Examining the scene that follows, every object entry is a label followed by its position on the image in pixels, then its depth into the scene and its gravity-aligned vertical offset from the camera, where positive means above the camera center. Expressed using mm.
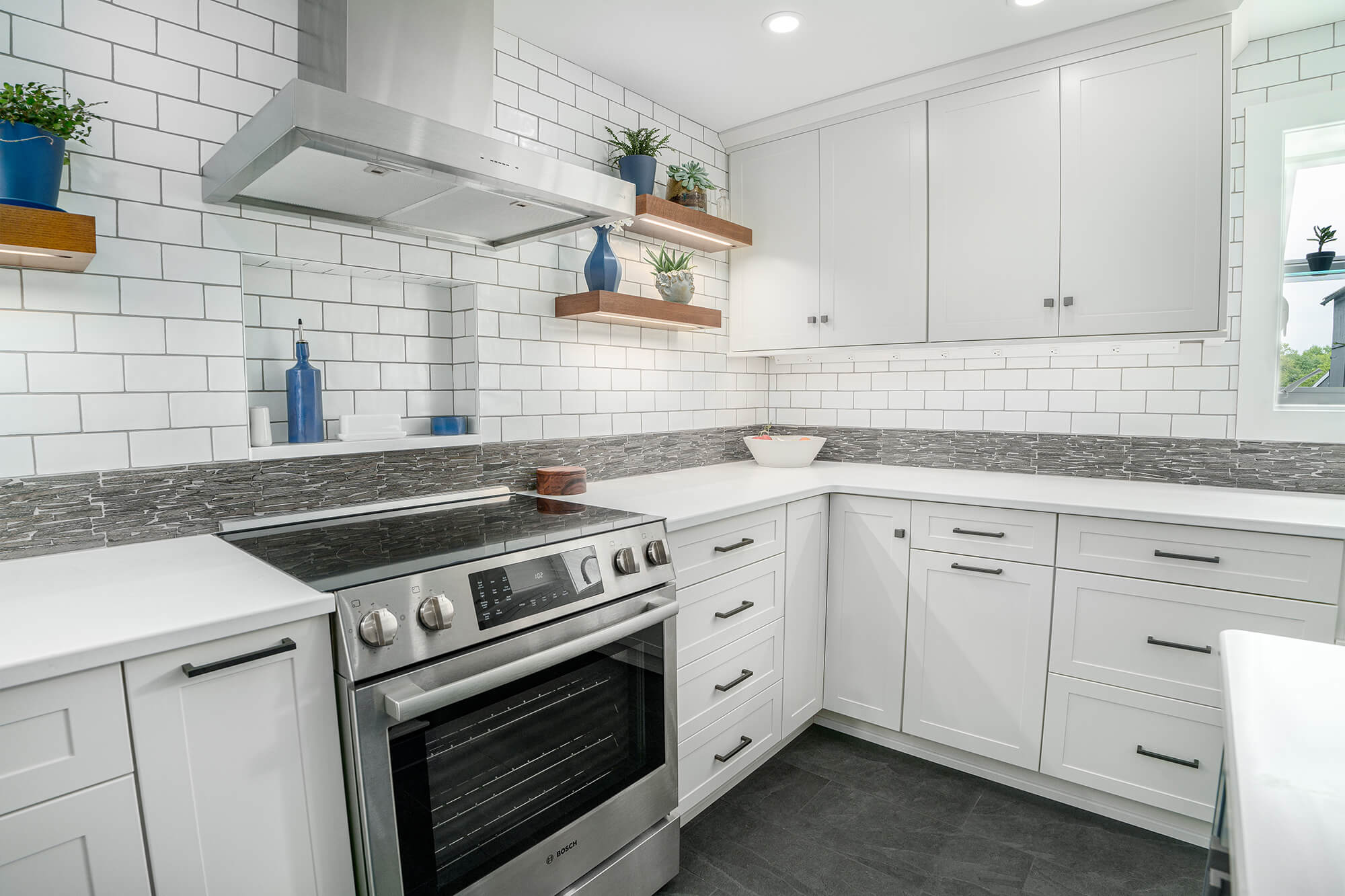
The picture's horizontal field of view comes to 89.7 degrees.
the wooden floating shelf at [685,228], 2523 +687
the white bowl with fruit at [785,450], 3078 -249
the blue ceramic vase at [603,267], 2434 +476
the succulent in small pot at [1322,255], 2352 +448
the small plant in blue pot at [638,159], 2592 +921
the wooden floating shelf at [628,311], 2350 +321
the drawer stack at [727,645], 1978 -786
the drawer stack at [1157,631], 1829 -726
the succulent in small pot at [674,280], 2742 +478
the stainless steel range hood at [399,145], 1358 +553
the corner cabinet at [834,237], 2783 +685
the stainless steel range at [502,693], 1232 -616
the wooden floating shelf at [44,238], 1248 +328
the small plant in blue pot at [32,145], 1289 +515
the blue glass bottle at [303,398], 1854 +20
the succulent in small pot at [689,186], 2779 +876
